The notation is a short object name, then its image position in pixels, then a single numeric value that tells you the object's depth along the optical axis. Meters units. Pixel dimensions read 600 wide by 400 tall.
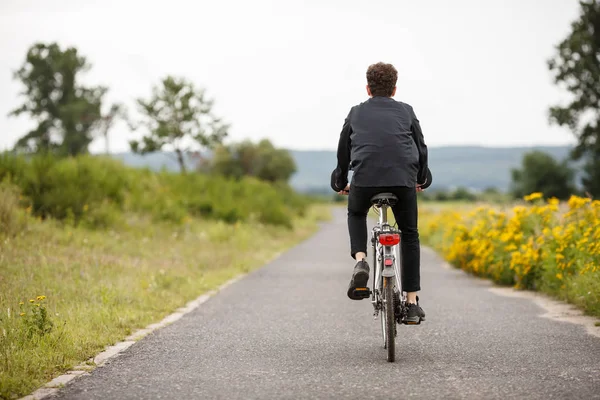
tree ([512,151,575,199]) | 86.12
